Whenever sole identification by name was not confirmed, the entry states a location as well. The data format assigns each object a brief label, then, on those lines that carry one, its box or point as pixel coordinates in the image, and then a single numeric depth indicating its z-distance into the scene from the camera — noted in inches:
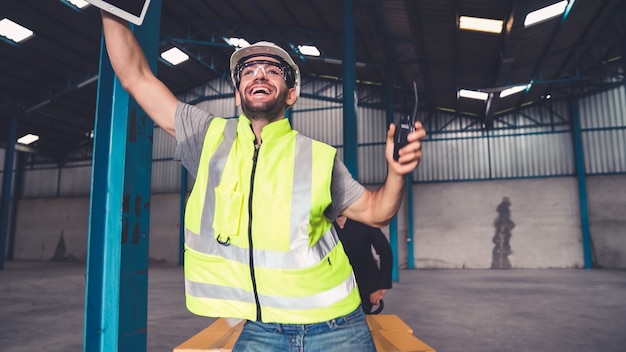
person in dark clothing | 142.8
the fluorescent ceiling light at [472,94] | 542.8
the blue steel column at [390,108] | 469.4
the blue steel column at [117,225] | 72.1
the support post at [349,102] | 319.3
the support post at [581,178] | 581.0
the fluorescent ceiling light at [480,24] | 364.8
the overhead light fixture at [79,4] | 438.1
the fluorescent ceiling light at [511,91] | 527.9
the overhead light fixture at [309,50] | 540.9
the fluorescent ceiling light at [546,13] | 338.9
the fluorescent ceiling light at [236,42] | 563.9
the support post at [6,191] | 586.9
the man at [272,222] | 48.9
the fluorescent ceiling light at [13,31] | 458.2
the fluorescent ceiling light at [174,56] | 601.6
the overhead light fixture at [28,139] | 755.4
